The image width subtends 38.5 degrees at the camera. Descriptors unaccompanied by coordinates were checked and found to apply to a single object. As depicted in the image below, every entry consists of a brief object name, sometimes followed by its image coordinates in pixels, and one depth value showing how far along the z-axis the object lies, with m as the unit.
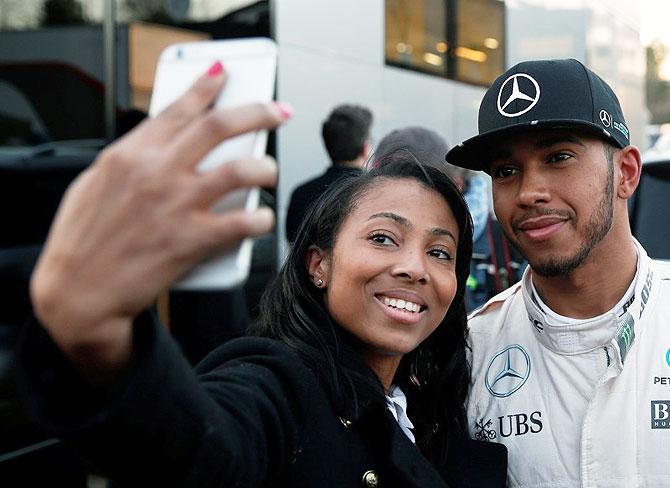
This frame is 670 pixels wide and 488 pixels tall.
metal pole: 4.22
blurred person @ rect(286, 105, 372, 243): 5.15
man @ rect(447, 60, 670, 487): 2.29
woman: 1.13
